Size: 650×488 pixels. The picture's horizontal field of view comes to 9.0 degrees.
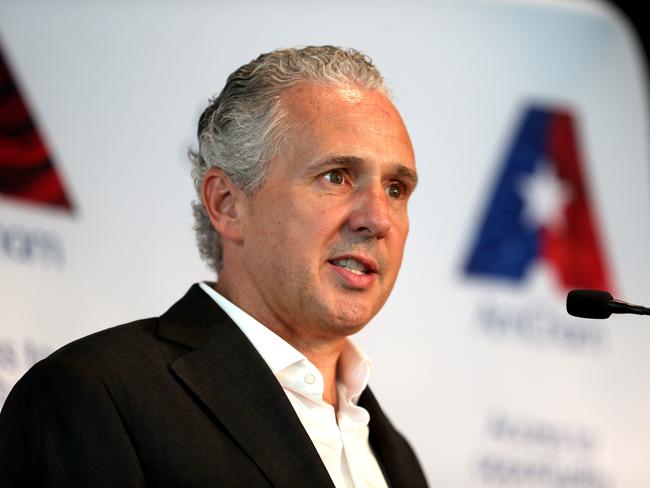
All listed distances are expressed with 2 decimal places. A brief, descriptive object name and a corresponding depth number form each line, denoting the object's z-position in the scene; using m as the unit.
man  2.99
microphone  3.02
